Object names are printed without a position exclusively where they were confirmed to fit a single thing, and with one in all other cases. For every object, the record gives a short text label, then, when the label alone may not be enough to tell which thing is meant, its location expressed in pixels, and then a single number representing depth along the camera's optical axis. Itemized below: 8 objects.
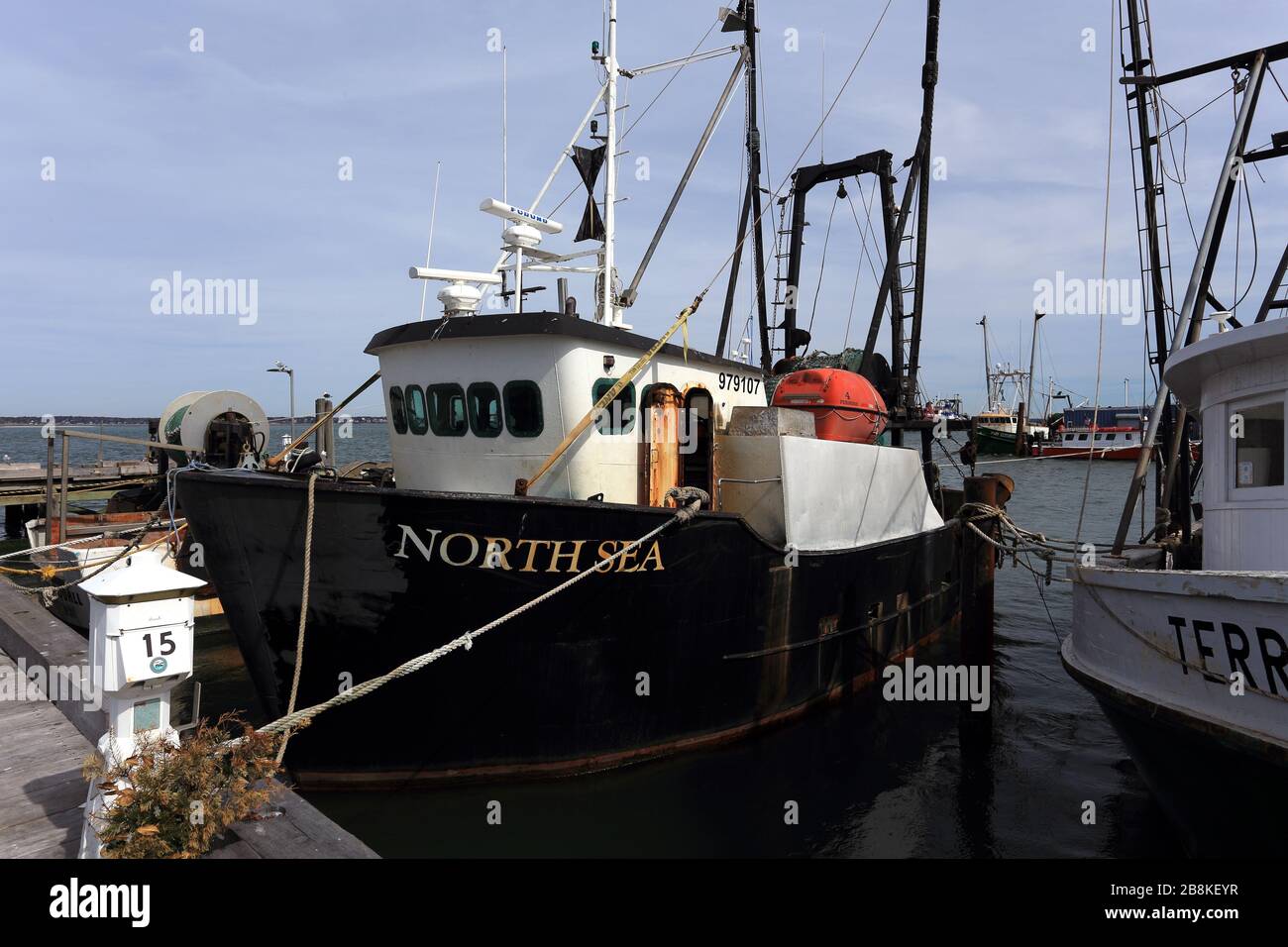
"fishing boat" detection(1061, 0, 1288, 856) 5.75
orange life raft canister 12.20
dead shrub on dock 3.89
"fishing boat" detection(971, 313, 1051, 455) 71.25
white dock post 4.21
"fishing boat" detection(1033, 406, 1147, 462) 66.81
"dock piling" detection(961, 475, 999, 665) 10.44
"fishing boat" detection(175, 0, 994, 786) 7.22
